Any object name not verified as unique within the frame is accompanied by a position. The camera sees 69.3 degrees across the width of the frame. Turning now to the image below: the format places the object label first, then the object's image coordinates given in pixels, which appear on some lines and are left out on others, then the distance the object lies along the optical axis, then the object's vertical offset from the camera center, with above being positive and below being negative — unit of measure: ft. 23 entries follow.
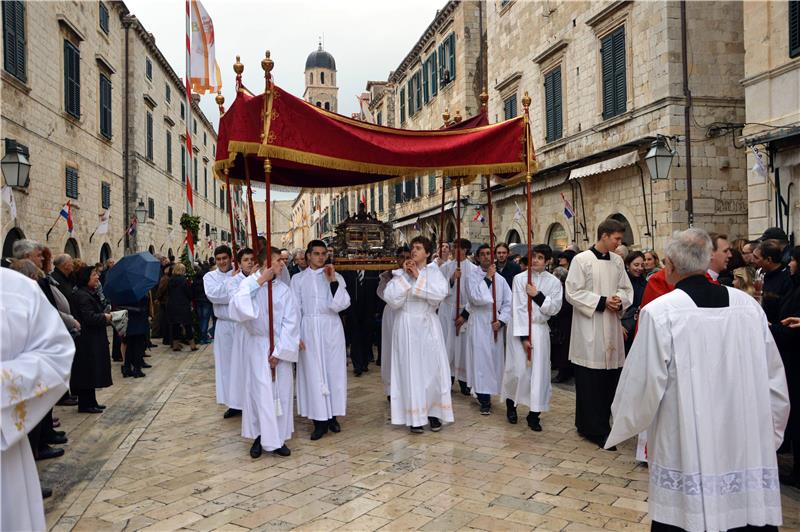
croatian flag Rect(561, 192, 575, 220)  48.34 +4.71
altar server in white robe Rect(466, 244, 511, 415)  22.40 -2.61
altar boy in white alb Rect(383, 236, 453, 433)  19.53 -2.74
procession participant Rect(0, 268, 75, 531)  7.98 -1.45
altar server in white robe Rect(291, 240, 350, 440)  19.25 -2.51
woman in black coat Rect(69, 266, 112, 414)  21.84 -2.71
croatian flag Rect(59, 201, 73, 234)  43.37 +4.76
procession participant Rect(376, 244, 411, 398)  23.00 -2.40
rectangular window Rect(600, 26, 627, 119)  43.62 +14.82
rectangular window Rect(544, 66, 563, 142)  52.21 +14.91
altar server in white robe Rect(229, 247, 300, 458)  16.99 -2.77
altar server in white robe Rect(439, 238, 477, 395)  23.22 -1.95
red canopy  17.85 +4.32
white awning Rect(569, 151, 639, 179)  41.34 +7.67
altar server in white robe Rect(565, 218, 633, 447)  17.88 -1.70
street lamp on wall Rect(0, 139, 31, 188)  31.55 +6.05
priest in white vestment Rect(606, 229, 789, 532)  9.54 -2.31
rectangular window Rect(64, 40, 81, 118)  49.49 +17.17
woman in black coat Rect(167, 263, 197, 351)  38.14 -1.71
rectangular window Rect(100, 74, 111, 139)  59.11 +17.49
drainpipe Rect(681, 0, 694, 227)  39.09 +10.12
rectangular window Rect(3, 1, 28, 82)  39.14 +16.45
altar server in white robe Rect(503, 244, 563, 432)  19.60 -2.57
